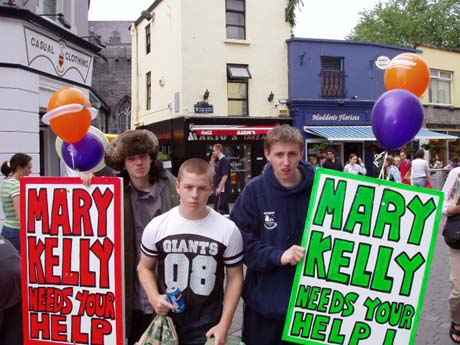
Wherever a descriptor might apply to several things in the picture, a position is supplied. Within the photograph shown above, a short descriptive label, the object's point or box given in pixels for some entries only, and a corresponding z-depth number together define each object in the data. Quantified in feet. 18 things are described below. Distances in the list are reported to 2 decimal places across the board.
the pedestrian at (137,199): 9.49
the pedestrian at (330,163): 45.16
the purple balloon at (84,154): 10.09
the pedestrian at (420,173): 41.57
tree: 120.67
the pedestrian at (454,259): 13.96
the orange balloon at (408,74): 9.36
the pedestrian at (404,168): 46.69
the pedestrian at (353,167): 49.29
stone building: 121.70
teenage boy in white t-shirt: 8.10
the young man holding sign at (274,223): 8.29
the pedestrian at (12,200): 17.03
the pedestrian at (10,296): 9.51
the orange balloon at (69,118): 9.62
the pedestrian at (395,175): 33.03
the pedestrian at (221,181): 35.29
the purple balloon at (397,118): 8.72
